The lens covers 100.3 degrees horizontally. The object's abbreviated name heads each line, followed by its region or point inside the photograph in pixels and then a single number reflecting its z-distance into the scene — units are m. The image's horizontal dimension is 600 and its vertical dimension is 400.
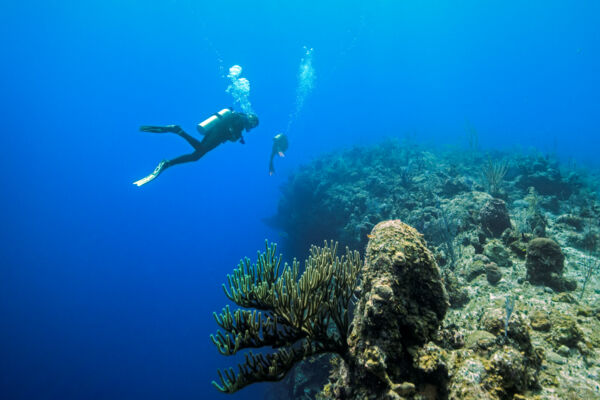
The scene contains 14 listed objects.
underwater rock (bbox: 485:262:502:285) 4.75
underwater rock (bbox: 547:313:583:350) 3.16
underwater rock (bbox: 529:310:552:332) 3.41
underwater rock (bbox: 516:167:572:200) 9.60
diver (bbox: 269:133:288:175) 14.17
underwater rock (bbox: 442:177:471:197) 9.78
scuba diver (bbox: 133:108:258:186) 8.04
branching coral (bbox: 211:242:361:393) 2.49
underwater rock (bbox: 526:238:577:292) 4.47
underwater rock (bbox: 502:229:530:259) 5.51
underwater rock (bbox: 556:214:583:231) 6.82
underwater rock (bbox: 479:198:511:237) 6.41
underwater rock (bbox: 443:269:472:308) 4.34
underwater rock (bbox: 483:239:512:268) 5.36
